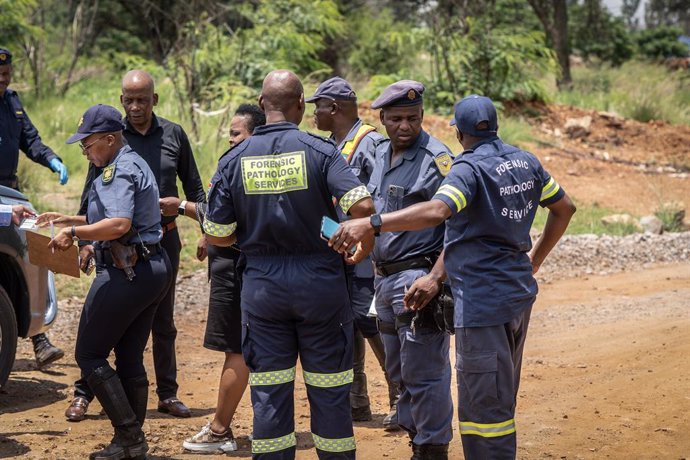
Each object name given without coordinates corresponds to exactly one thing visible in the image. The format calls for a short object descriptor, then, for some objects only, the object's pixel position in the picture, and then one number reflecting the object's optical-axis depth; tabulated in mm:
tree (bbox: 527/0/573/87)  46073
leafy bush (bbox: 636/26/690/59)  77702
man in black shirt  11422
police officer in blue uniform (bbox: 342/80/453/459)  9204
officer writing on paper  9418
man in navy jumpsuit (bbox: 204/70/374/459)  8062
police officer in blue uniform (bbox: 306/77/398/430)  11017
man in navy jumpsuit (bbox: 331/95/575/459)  8165
